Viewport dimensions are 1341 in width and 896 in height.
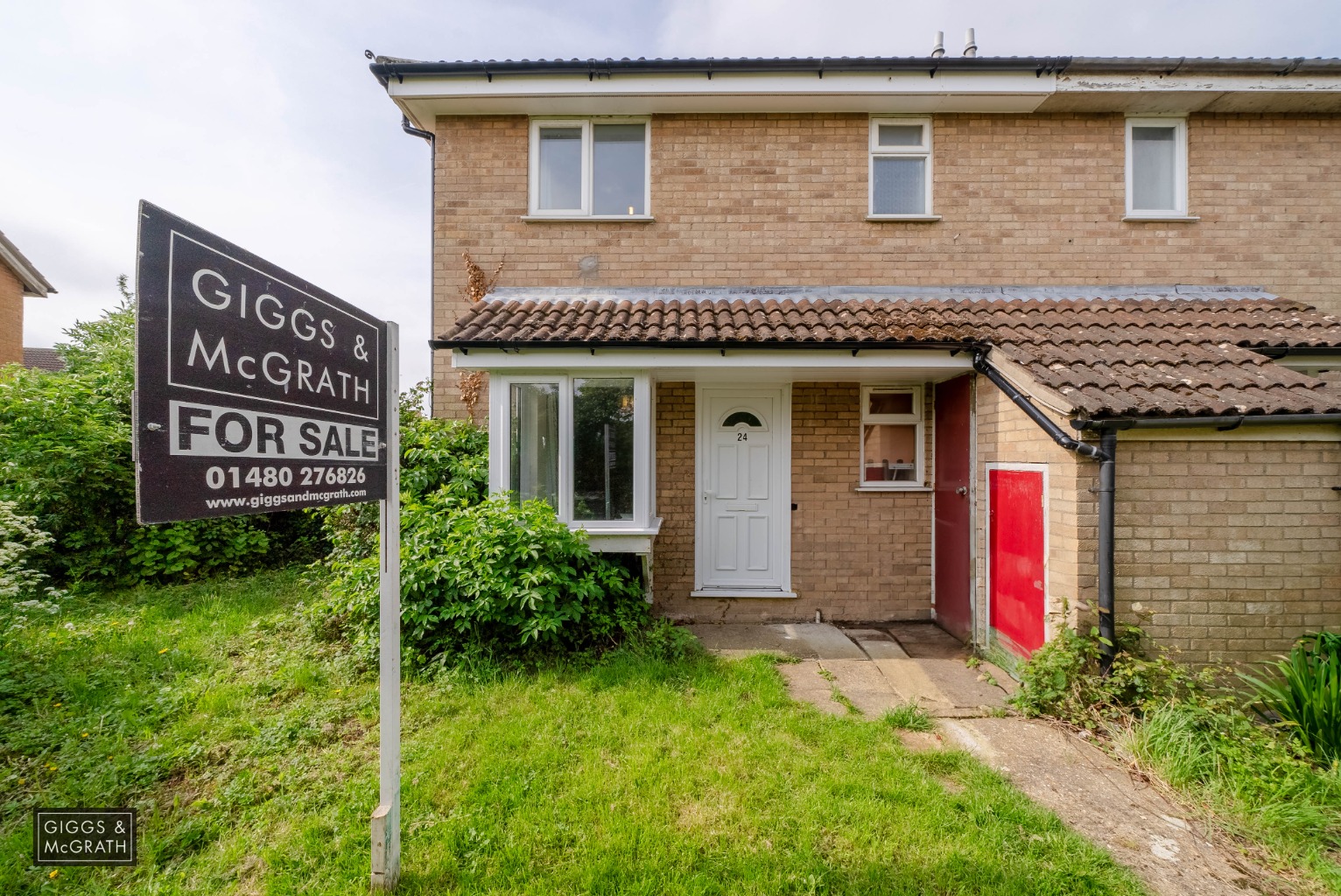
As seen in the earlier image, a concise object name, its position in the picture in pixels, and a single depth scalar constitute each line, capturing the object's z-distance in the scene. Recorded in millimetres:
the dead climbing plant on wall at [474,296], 6172
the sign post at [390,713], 2191
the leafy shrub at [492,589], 4145
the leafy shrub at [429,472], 5441
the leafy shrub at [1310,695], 3018
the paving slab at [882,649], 4773
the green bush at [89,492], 6234
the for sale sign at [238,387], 1483
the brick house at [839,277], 4918
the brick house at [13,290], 15969
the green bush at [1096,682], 3373
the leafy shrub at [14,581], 4047
